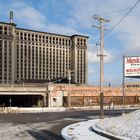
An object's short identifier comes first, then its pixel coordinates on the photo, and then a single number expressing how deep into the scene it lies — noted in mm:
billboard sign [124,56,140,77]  21369
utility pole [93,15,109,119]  17838
